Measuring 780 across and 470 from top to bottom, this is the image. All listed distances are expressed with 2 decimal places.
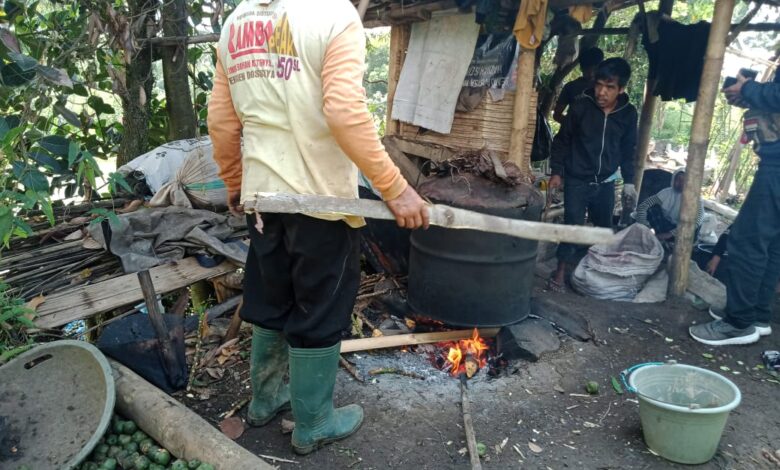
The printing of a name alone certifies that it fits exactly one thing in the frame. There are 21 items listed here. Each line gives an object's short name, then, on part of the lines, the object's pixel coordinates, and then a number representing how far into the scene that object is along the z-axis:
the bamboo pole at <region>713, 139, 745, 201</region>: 9.55
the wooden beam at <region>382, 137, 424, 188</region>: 5.95
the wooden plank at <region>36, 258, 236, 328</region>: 3.77
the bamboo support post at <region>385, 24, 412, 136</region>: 6.70
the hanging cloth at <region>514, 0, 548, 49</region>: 4.83
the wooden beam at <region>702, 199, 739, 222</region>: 7.63
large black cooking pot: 3.94
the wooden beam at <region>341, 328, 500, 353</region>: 3.89
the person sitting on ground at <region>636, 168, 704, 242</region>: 5.81
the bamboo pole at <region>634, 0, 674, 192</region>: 6.82
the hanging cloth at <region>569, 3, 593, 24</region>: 5.23
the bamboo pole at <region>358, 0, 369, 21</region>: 5.13
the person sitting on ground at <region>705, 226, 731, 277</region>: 5.39
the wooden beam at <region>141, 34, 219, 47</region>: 4.94
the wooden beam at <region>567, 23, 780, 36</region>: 5.18
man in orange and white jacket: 2.27
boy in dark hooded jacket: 5.27
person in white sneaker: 4.14
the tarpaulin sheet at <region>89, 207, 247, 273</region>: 4.42
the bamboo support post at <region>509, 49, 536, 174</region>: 5.21
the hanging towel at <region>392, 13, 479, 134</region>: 5.84
